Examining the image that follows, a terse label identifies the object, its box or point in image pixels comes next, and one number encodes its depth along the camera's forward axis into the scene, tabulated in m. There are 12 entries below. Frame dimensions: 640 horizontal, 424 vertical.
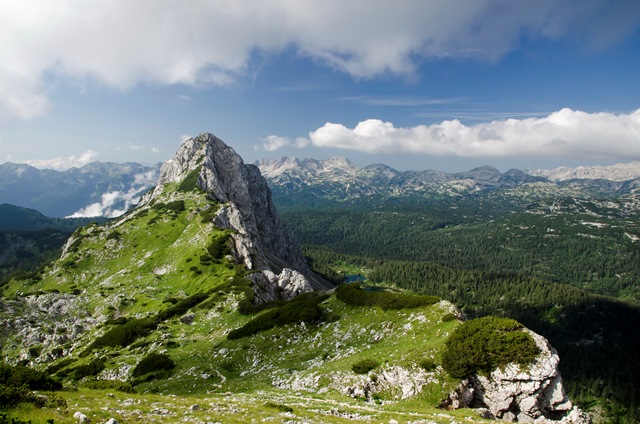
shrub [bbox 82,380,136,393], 29.41
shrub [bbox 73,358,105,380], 52.28
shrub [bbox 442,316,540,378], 32.44
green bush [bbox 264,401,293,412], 24.80
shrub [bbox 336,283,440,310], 47.52
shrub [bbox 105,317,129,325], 81.50
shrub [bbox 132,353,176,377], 47.78
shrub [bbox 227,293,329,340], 52.91
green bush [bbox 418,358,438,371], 33.69
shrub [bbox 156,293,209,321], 73.25
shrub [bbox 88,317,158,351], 65.88
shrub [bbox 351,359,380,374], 35.69
